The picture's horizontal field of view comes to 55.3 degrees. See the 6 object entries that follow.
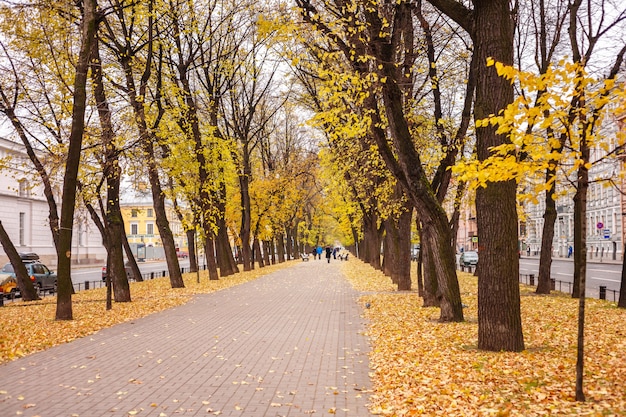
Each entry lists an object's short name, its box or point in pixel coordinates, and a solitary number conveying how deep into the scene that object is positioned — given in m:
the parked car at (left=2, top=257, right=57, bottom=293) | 27.14
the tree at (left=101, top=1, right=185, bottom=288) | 18.94
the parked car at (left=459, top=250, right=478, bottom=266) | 49.57
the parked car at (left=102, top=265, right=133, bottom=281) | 36.44
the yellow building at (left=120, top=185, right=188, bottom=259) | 102.06
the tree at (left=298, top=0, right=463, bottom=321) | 11.71
